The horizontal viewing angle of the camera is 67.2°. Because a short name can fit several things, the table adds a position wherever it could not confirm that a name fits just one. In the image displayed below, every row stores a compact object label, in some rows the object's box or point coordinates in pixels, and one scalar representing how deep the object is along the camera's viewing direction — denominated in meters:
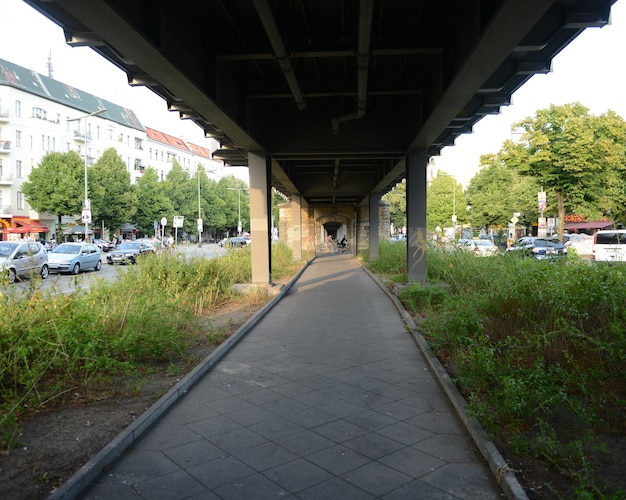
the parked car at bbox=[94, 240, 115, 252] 47.20
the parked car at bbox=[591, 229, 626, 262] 19.81
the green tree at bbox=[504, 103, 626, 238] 29.70
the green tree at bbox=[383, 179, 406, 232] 72.69
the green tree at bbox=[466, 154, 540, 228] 51.84
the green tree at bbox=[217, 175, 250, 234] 81.31
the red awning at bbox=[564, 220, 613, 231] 50.93
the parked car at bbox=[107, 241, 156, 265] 29.12
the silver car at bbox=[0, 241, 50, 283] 17.20
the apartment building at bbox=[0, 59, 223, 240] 43.72
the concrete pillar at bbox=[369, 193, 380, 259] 27.61
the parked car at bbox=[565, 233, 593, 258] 31.29
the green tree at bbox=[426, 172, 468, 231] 63.81
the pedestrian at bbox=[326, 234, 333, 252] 49.65
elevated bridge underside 5.53
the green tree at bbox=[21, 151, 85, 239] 42.22
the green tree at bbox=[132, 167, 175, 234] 60.09
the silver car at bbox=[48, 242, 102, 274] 22.11
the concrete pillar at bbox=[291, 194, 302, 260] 28.38
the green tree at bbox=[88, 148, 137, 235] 47.47
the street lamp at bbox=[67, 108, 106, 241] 32.59
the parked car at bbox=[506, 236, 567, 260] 24.99
